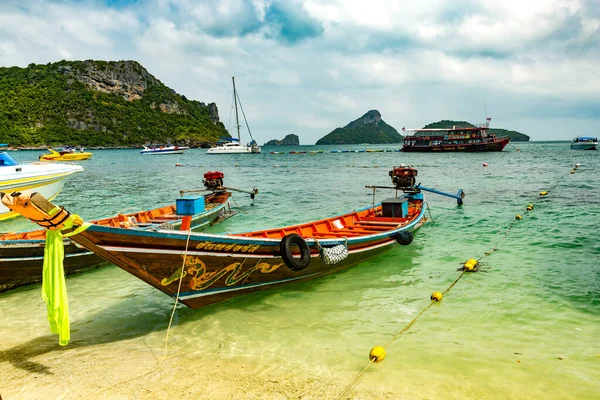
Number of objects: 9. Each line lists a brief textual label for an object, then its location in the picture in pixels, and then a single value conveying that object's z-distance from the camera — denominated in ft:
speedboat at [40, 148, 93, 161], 214.28
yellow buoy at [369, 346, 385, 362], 19.84
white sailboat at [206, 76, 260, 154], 331.77
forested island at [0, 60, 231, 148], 427.74
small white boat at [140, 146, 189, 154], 340.51
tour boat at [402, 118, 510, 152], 286.87
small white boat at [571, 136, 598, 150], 318.65
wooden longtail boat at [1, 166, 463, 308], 19.77
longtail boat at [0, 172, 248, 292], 28.96
